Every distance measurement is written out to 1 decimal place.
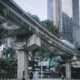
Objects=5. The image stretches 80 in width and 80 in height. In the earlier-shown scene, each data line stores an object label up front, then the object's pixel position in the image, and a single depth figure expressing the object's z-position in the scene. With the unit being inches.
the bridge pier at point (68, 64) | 1771.2
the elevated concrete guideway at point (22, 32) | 792.0
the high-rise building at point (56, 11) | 4541.8
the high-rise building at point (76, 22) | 4142.2
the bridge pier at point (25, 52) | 998.4
